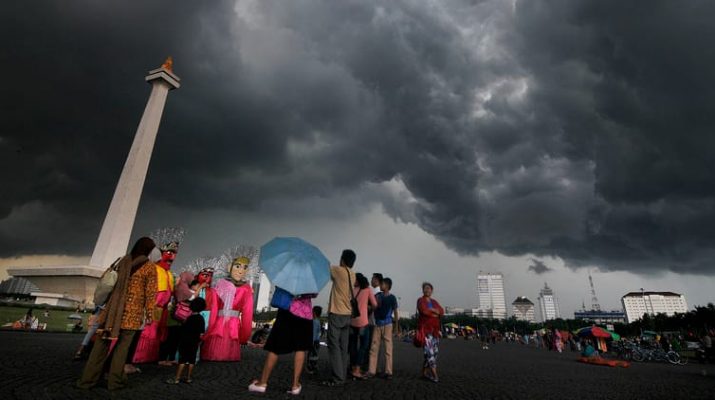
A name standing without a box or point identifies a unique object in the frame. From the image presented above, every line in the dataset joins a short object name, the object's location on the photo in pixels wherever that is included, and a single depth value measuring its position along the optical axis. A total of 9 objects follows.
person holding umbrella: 4.67
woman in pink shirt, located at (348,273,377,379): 6.55
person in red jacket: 6.97
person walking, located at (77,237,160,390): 4.49
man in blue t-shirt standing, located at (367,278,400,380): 7.02
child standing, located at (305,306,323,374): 7.69
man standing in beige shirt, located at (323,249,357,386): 5.57
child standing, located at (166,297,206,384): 5.14
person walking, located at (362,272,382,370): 7.21
